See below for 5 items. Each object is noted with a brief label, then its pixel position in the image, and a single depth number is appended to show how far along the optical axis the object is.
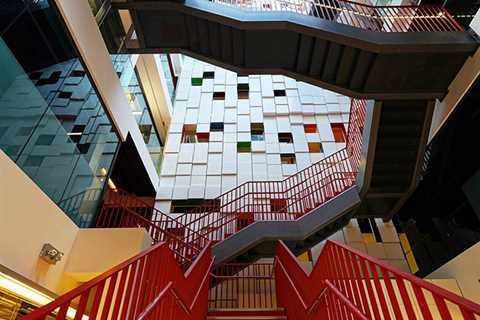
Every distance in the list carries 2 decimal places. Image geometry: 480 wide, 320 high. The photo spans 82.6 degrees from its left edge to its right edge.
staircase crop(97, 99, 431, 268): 5.77
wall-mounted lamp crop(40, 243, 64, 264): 3.78
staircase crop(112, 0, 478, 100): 4.67
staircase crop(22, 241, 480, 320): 1.39
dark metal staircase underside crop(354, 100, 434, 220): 5.55
